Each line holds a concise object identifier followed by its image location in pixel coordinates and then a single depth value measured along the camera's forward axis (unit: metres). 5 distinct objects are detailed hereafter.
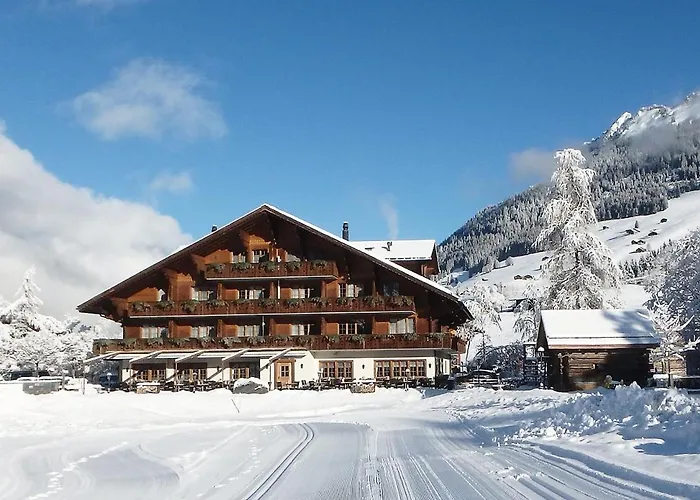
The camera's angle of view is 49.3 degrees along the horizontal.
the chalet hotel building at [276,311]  45.59
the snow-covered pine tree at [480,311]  71.54
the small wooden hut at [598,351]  38.84
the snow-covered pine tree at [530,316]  54.44
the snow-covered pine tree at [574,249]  47.44
